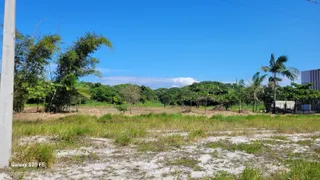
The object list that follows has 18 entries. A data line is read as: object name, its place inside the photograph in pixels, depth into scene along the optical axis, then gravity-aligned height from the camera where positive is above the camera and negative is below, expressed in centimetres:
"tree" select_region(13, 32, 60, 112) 1463 +203
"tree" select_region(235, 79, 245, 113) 3771 +157
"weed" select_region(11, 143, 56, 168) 540 -102
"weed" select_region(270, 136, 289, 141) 1024 -130
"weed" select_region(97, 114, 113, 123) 1510 -97
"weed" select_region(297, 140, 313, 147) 924 -133
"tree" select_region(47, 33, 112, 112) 1856 +217
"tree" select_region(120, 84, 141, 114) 3225 +86
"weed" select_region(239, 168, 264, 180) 480 -122
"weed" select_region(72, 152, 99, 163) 606 -120
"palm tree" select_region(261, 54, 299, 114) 3456 +368
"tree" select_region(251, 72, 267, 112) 3595 +217
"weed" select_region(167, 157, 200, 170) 579 -125
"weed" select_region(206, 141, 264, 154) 770 -125
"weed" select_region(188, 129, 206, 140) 952 -114
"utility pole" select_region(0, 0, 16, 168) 514 +31
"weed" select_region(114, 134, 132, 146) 819 -112
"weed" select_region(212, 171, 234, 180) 478 -126
